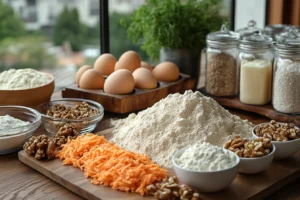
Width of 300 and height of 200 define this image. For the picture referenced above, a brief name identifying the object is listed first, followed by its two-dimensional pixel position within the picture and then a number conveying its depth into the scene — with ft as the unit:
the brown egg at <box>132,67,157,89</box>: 5.92
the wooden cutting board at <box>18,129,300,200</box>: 3.83
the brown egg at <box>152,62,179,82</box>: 6.22
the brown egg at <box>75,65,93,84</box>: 6.15
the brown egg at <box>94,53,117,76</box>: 6.24
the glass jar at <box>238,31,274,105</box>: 5.72
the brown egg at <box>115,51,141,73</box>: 6.14
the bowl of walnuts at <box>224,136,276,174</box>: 4.03
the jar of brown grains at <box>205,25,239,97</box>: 5.99
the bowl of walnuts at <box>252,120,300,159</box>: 4.33
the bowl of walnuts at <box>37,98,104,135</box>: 5.08
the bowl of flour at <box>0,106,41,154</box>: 4.65
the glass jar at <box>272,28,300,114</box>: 5.35
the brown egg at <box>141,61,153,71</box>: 6.36
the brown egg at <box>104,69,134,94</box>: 5.67
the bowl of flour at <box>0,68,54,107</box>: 5.35
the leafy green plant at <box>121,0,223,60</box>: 6.48
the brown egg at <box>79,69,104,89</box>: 5.89
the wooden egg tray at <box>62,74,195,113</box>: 5.67
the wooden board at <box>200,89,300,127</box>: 5.41
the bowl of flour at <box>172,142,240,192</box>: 3.69
